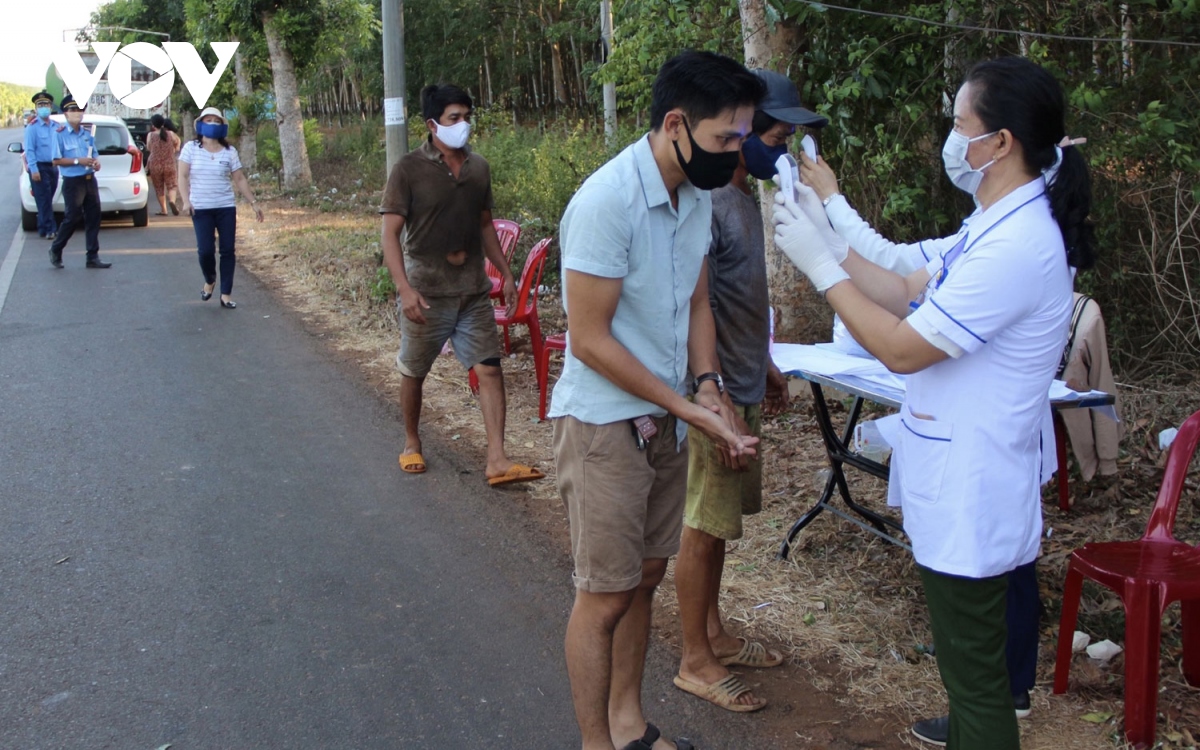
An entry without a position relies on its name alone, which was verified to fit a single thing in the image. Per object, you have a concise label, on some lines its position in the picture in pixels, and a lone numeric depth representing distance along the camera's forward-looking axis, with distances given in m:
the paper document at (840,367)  3.82
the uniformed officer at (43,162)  13.84
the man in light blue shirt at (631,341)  2.79
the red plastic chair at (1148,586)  3.17
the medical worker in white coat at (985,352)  2.51
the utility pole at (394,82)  9.48
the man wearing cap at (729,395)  3.56
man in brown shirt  5.72
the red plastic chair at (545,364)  6.67
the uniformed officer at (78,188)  12.86
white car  16.78
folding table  3.83
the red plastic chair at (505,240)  7.98
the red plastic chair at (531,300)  7.28
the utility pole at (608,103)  12.61
